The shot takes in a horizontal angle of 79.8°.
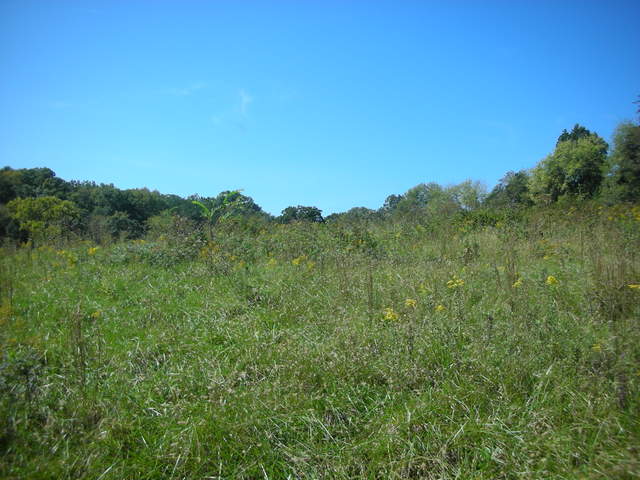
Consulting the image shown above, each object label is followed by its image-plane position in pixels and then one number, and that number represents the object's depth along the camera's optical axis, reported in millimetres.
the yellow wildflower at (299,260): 5804
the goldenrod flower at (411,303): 3486
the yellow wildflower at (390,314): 3399
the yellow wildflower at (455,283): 4199
